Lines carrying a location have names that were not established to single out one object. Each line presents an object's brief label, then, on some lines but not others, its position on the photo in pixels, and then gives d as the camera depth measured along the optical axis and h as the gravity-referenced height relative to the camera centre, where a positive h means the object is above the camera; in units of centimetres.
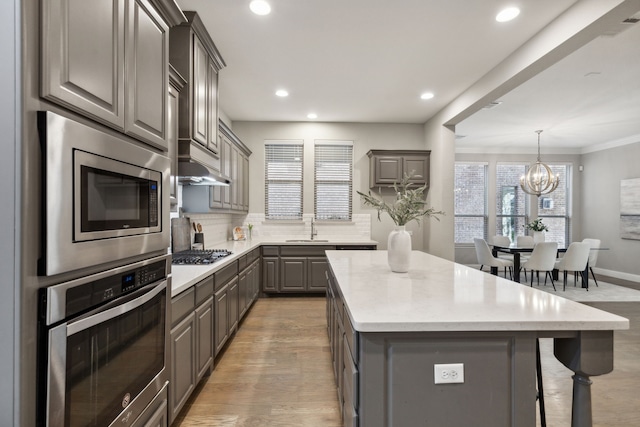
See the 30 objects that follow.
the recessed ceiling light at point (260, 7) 251 +162
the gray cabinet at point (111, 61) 90 +51
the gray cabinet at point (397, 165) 541 +80
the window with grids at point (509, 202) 783 +28
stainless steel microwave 87 +5
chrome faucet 563 -30
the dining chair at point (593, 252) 602 -71
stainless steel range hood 242 +38
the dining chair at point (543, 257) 561 -76
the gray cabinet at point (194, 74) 245 +110
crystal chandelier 607 +64
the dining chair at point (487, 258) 597 -83
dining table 579 -85
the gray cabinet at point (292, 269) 495 -86
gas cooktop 262 -39
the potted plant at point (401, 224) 212 -7
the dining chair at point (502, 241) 669 -57
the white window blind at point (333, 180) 569 +57
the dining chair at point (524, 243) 650 -60
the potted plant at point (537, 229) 678 -32
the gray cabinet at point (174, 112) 222 +69
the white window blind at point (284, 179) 567 +58
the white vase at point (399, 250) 216 -25
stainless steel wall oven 89 -45
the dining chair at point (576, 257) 564 -77
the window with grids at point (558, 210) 789 +9
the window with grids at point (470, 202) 785 +28
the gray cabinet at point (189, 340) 183 -82
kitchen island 123 -58
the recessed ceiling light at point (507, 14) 258 +161
